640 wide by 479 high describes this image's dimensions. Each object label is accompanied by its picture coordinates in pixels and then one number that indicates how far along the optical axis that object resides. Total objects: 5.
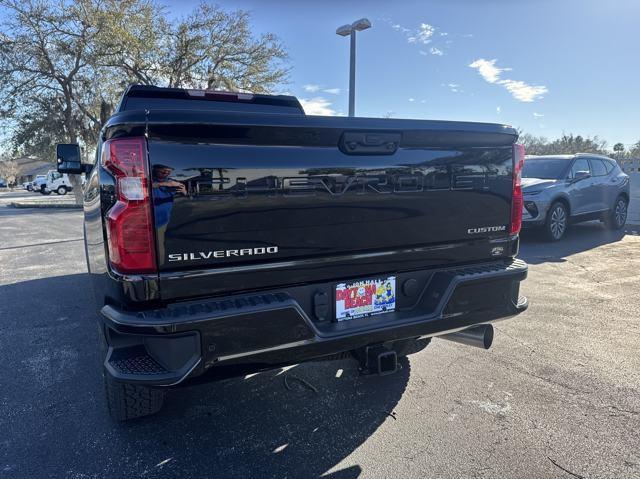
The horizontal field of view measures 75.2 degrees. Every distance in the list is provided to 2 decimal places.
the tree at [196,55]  18.97
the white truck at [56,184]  36.62
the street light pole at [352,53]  10.42
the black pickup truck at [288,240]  1.88
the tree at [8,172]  68.27
